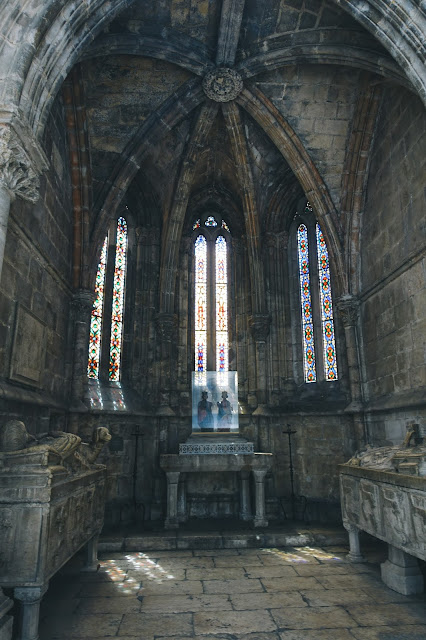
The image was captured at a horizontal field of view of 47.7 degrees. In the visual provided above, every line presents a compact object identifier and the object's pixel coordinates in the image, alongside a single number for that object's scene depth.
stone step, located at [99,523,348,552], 7.81
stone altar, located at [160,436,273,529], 8.90
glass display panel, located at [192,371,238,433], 10.19
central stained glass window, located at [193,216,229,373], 12.02
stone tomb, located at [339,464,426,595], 4.88
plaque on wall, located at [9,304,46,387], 6.30
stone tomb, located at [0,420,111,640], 4.08
